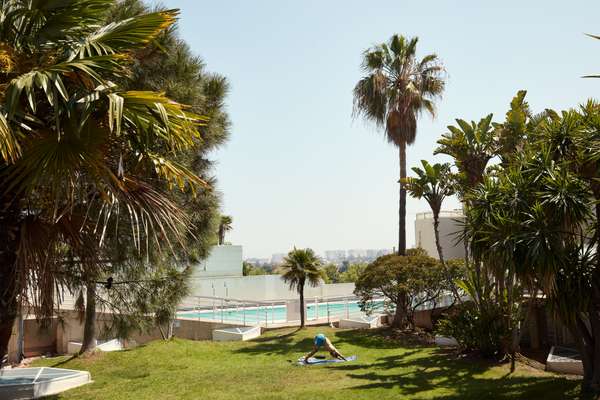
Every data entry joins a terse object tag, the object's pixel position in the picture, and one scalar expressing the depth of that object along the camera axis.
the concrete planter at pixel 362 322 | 22.39
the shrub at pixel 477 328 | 13.59
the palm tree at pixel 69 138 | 5.41
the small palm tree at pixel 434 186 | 17.69
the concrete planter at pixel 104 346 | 19.03
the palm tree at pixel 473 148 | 15.98
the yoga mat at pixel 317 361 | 14.80
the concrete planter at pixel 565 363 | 12.40
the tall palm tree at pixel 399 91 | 22.22
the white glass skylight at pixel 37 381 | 11.54
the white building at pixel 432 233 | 33.50
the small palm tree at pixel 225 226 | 57.30
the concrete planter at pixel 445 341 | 16.79
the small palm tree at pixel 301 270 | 21.83
